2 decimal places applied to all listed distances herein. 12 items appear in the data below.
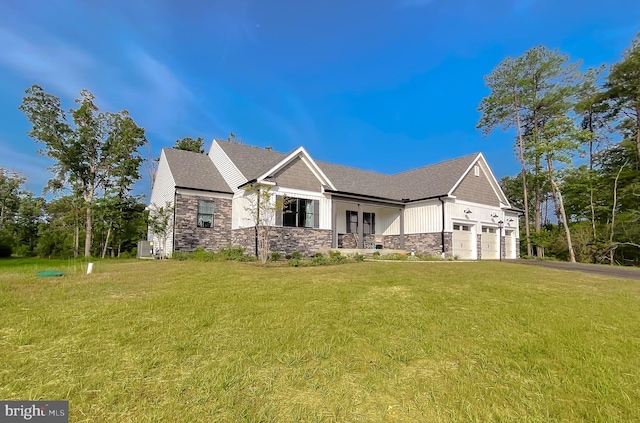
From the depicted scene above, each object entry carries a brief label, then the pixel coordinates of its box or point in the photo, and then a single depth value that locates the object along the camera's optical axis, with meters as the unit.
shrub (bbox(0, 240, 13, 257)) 21.00
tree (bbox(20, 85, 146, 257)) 20.70
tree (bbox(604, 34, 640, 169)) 22.23
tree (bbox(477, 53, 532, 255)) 26.62
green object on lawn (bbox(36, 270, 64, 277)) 8.50
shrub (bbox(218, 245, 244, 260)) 15.09
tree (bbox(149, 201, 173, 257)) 16.73
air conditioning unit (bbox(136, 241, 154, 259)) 19.34
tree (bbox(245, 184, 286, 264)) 14.70
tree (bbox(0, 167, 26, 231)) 31.47
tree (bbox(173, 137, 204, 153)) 34.31
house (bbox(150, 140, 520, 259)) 16.67
